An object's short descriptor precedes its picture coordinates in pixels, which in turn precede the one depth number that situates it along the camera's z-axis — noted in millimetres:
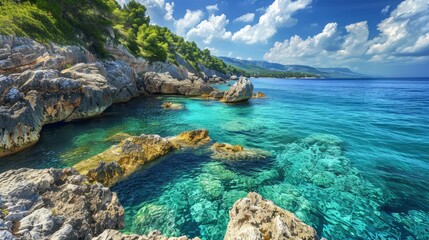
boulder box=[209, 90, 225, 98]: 55781
